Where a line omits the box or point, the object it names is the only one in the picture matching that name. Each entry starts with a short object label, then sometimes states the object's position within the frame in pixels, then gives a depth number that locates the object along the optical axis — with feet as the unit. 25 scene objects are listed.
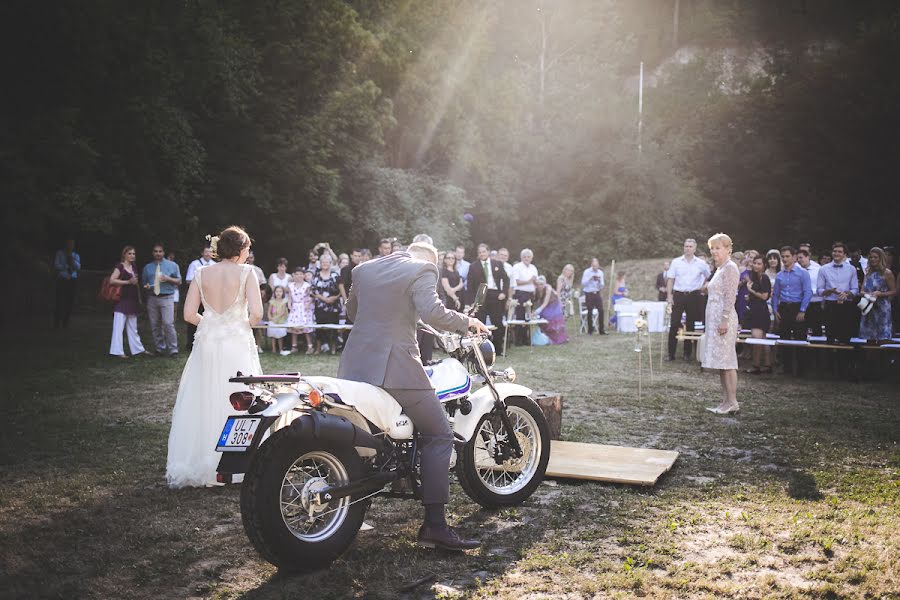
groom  14.43
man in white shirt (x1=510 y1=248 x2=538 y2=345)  61.11
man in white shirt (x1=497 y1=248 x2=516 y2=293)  60.64
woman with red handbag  45.73
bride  19.63
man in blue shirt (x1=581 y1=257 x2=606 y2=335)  69.51
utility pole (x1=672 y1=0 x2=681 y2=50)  176.86
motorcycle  12.92
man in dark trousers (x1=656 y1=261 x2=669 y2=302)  69.96
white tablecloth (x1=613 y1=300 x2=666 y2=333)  68.59
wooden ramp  19.77
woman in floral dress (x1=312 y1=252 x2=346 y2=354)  52.47
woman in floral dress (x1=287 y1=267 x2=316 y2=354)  52.39
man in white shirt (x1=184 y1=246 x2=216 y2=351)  46.94
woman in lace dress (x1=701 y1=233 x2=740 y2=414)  29.76
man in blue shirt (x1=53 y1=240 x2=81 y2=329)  64.90
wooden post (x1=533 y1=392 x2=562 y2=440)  23.47
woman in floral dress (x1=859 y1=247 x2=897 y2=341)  41.24
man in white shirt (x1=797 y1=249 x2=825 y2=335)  44.83
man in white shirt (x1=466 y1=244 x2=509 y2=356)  51.08
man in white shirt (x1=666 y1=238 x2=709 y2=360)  47.88
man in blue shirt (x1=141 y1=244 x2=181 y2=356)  46.47
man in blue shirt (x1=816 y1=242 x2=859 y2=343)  41.75
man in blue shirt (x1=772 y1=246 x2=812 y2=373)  43.55
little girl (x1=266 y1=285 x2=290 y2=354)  53.88
